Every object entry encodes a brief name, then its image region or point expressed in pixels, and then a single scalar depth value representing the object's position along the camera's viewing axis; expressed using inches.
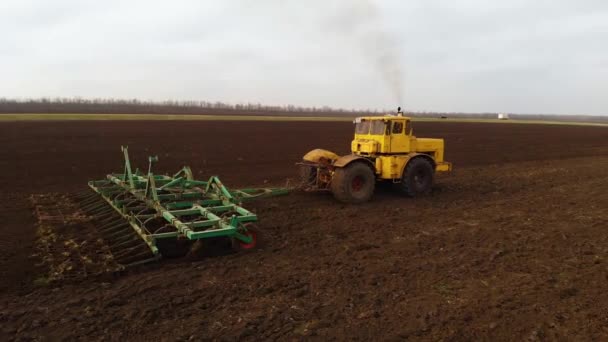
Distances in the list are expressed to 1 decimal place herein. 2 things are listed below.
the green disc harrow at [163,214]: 235.3
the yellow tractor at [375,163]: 379.9
